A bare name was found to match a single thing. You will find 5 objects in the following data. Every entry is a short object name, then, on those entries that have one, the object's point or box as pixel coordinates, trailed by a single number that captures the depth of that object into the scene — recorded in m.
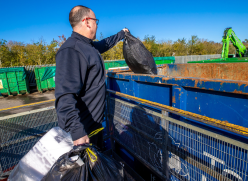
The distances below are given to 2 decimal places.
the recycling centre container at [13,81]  10.26
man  1.32
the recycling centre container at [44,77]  11.43
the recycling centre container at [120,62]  15.22
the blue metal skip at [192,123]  1.31
